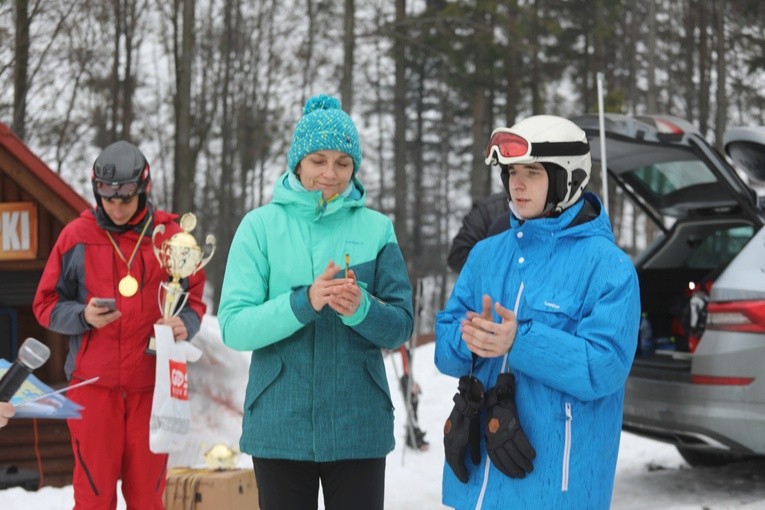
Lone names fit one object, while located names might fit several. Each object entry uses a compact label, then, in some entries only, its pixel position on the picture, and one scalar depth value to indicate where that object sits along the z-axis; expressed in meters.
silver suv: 5.09
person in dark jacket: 5.82
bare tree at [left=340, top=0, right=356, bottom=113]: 17.47
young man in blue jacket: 2.59
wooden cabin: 6.54
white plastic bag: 4.02
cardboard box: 4.80
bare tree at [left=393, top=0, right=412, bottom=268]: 22.16
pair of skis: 7.60
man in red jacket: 4.04
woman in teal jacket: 2.97
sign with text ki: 6.79
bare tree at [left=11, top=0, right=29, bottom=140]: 13.52
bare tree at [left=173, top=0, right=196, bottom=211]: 15.37
